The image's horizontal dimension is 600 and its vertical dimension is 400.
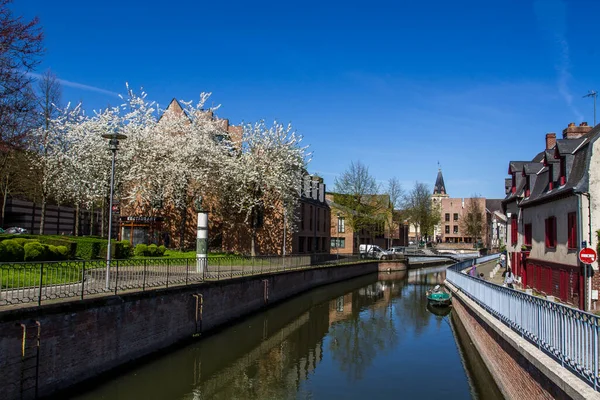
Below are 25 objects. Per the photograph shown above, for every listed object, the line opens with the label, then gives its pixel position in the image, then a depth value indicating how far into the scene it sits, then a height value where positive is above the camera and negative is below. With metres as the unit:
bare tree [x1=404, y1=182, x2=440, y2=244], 88.00 +4.74
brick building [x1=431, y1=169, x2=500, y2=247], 100.19 +4.37
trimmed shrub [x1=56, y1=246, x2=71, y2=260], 21.98 -1.02
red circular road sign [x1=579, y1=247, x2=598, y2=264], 15.50 -0.43
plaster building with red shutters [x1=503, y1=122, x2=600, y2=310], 18.25 +0.98
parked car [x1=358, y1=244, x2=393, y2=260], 65.00 -2.21
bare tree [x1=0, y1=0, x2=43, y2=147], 19.17 +5.85
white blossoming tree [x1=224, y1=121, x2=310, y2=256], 40.22 +4.74
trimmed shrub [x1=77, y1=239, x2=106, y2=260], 28.00 -1.13
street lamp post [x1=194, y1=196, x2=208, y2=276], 25.81 -0.09
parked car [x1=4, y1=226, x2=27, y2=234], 45.66 -0.18
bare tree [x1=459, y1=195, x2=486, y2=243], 92.38 +3.45
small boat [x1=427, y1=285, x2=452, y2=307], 32.76 -3.97
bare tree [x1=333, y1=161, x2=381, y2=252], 64.12 +4.89
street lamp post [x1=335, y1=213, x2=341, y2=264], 70.31 -0.92
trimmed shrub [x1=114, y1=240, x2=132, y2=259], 28.69 -1.11
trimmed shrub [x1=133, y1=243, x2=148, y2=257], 32.09 -1.26
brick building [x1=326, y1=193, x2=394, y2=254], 66.18 +0.92
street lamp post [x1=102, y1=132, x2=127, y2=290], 16.39 +3.00
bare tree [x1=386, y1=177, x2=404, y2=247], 79.56 +4.63
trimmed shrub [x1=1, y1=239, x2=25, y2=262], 19.41 -0.89
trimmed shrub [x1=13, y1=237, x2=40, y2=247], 21.31 -0.55
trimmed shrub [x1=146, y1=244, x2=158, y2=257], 32.31 -1.27
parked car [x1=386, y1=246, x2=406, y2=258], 68.31 -2.14
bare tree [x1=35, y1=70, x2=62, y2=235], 37.47 +6.43
